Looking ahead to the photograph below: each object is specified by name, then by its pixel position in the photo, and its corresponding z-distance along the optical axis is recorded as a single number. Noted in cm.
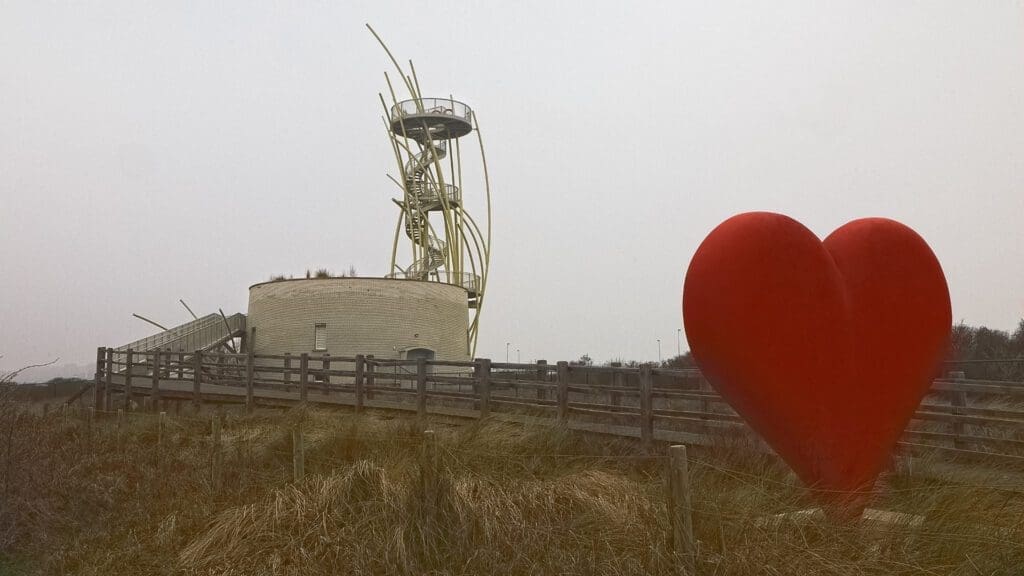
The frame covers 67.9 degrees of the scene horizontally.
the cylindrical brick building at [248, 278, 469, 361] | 2475
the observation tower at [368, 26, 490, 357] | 3056
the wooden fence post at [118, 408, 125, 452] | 1221
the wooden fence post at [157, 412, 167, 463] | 1063
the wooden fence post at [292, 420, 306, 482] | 709
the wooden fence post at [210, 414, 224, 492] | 803
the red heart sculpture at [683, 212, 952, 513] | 549
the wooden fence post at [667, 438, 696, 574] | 427
